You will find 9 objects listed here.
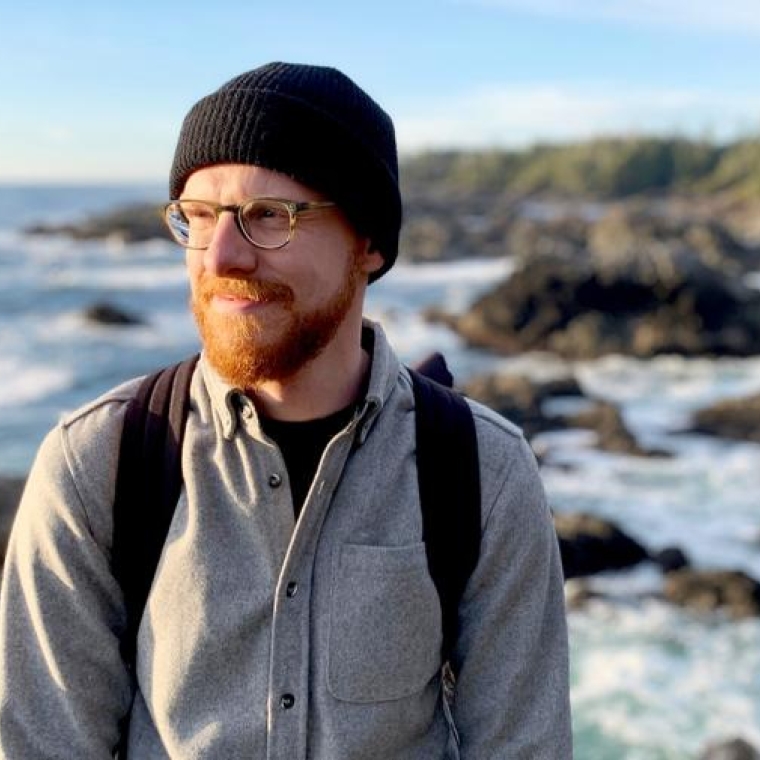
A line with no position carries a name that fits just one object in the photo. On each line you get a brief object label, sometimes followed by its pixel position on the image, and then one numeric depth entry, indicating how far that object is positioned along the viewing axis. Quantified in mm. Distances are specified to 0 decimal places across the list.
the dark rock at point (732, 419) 13938
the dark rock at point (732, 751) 5986
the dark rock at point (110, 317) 24875
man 1838
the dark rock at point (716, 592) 8344
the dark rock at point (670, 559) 9090
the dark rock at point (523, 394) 14312
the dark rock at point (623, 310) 19766
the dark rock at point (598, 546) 9023
